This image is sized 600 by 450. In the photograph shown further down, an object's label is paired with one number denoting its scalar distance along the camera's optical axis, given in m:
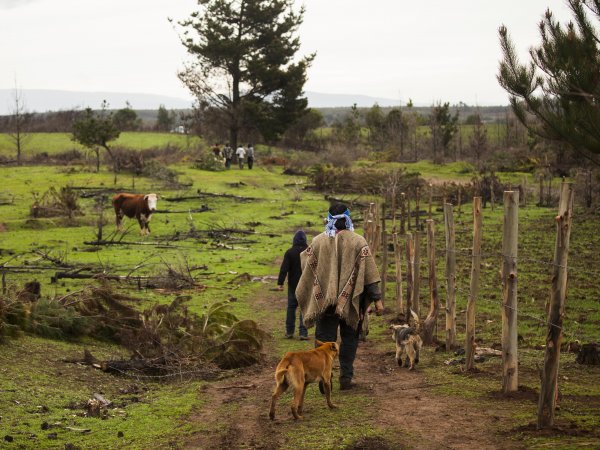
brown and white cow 25.91
